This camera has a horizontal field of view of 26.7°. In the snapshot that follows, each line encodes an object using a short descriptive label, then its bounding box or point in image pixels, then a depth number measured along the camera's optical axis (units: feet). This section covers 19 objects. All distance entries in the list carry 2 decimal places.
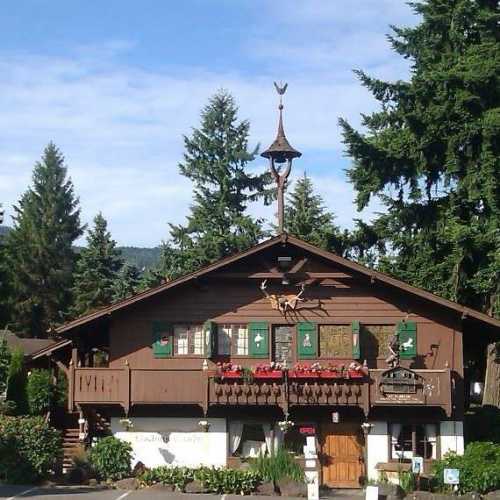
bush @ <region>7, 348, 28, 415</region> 112.80
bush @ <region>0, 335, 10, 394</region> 104.37
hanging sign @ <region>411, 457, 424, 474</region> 91.35
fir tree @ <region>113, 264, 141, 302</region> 194.18
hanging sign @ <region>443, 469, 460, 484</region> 85.85
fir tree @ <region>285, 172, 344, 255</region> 187.62
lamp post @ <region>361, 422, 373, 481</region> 98.58
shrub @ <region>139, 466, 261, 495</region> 91.61
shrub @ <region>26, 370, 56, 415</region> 108.99
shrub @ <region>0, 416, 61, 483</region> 92.53
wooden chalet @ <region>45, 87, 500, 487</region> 97.25
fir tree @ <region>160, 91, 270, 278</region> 173.78
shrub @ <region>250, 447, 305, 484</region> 93.40
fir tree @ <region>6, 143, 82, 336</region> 225.35
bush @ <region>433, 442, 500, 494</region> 90.27
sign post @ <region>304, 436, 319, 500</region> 82.38
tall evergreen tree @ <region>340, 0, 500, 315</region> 112.68
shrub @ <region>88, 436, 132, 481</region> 96.02
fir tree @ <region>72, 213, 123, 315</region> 200.34
